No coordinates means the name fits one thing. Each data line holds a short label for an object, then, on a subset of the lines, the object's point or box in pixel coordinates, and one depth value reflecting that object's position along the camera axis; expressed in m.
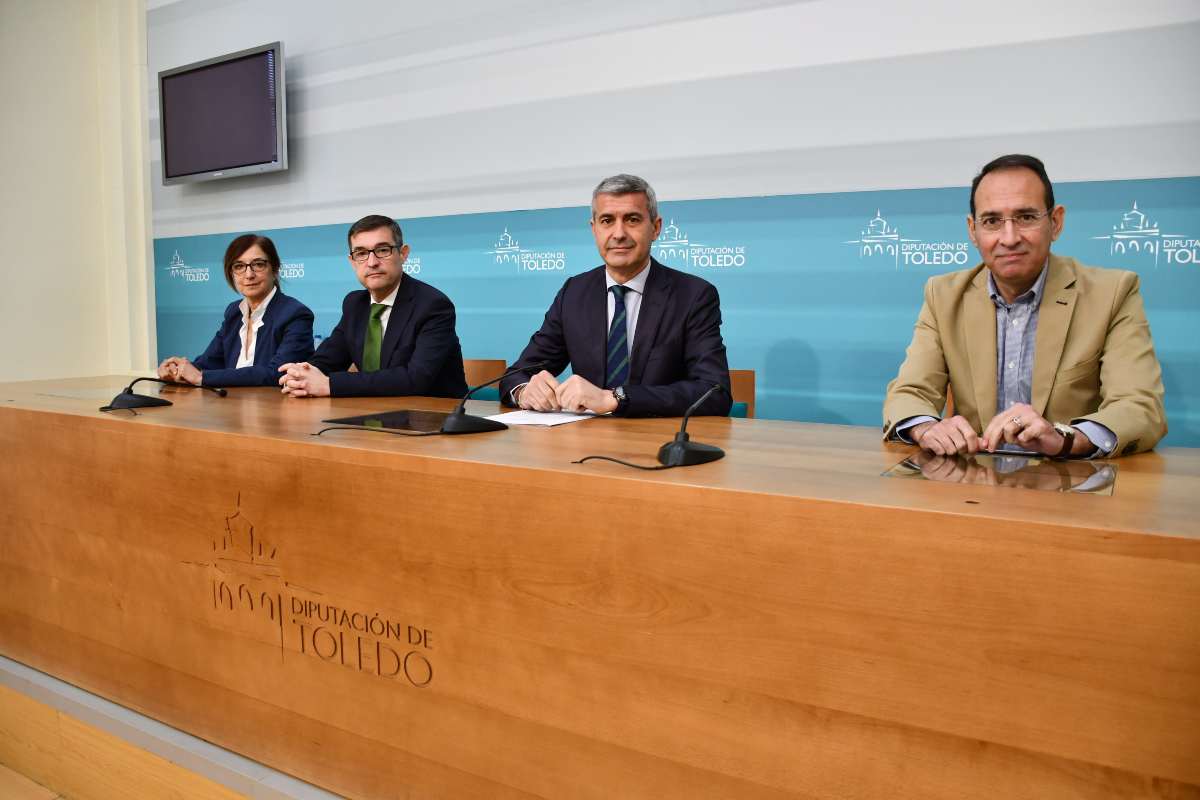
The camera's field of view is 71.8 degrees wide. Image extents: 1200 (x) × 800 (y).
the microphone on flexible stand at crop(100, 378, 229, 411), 1.86
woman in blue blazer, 2.96
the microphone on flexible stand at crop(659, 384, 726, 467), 1.17
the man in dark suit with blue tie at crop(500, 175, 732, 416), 2.34
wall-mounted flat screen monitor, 4.52
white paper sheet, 1.71
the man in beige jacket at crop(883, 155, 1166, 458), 1.68
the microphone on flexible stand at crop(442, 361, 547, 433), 1.49
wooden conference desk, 0.82
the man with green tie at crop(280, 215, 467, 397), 2.64
